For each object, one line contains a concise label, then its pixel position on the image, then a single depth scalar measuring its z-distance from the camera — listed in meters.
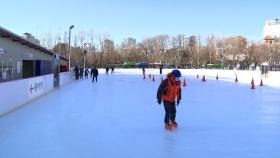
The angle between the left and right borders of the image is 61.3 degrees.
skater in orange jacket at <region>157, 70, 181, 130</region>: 4.58
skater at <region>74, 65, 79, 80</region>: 21.18
